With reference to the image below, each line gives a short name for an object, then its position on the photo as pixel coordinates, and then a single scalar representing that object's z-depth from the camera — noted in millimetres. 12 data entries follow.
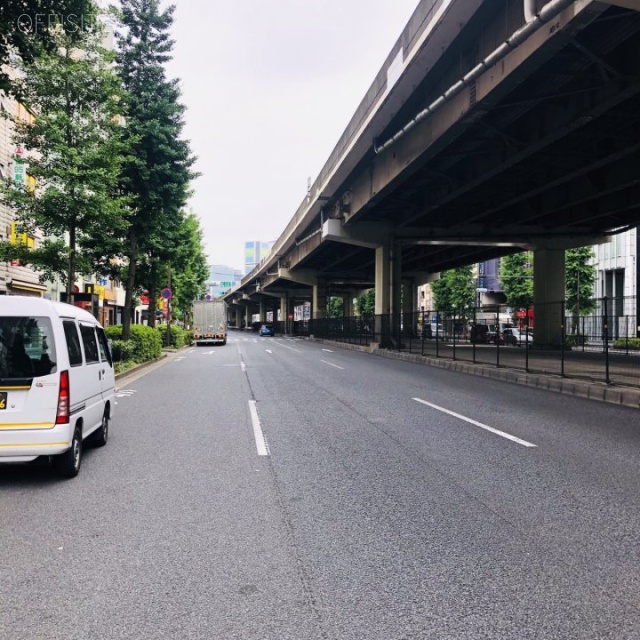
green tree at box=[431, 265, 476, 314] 72312
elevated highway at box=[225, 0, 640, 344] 11453
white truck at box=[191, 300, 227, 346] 42344
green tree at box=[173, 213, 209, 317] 43334
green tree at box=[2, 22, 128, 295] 14922
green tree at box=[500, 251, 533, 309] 58250
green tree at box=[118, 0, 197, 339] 22062
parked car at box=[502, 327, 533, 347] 33388
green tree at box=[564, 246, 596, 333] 47875
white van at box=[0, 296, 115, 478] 5402
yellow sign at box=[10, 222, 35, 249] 15812
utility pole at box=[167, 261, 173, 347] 34500
